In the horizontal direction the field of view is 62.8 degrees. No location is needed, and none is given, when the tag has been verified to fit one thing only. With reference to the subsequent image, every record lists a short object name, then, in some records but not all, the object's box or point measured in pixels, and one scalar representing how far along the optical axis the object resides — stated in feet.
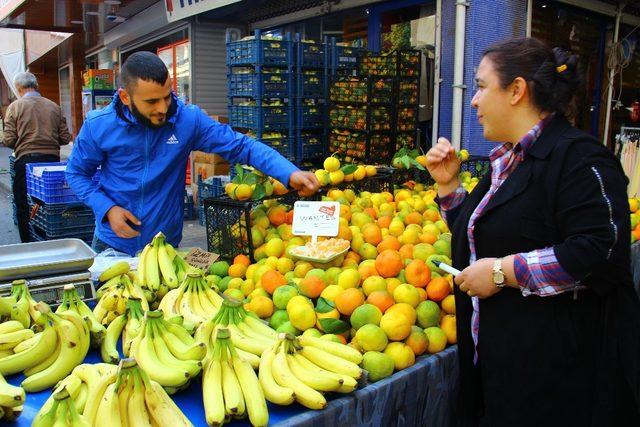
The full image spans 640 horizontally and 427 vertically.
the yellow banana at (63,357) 5.99
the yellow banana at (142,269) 8.52
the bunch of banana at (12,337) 6.40
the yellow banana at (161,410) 4.96
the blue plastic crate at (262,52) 25.82
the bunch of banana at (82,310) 6.92
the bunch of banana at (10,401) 4.98
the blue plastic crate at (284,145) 27.04
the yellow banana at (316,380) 5.84
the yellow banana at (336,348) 6.55
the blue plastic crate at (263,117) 26.63
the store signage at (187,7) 30.66
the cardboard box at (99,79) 44.70
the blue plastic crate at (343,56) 28.22
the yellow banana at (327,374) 5.92
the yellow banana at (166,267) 8.55
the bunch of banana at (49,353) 6.10
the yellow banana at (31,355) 6.13
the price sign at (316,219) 9.47
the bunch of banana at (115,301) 7.66
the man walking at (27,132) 23.82
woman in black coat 5.49
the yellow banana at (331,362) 6.16
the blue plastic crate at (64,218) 20.08
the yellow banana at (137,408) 4.87
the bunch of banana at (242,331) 6.44
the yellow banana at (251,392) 5.29
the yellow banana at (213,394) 5.23
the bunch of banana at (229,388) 5.30
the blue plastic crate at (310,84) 27.48
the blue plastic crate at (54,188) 19.92
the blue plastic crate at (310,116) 27.78
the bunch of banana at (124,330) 6.59
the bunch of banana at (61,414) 4.48
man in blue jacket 10.44
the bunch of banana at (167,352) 5.65
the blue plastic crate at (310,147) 28.09
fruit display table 5.66
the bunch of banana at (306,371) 5.69
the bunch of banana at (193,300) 7.47
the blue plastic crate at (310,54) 27.02
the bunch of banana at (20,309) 7.08
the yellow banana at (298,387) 5.67
